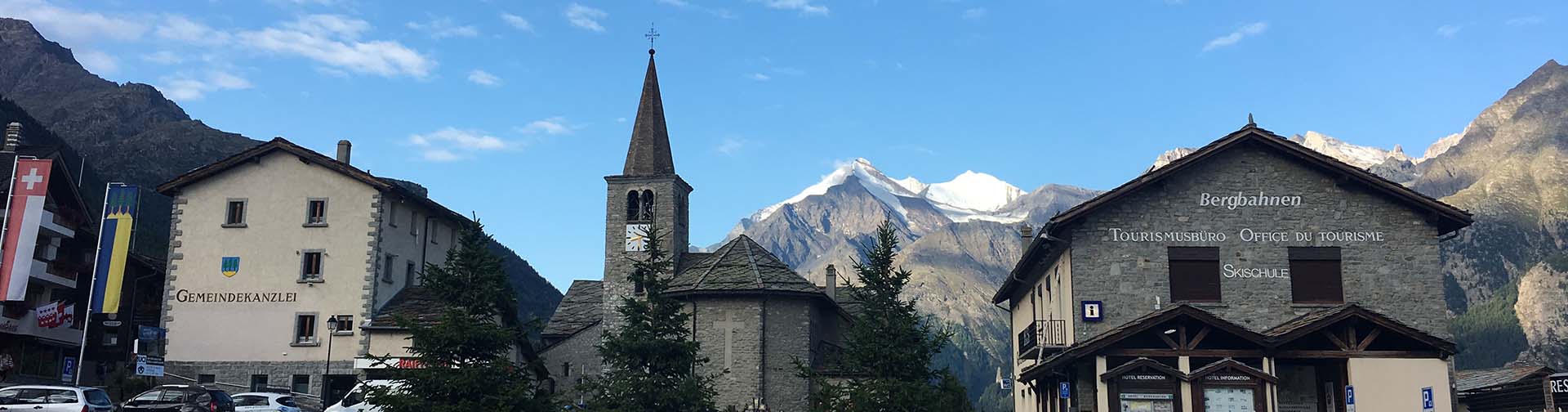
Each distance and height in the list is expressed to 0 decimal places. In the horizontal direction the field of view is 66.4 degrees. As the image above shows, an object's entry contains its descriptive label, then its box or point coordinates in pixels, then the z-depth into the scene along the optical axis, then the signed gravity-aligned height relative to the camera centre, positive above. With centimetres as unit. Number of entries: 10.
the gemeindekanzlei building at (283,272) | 4472 +534
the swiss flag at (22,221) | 4003 +618
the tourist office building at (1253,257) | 3139 +472
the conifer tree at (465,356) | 2753 +144
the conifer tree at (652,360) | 3428 +178
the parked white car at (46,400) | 2894 +23
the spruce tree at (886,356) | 3006 +179
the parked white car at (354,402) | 3362 +36
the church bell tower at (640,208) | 5891 +1056
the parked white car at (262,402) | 3431 +32
